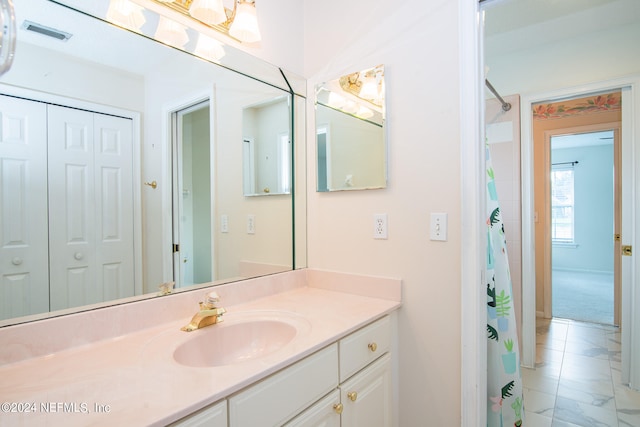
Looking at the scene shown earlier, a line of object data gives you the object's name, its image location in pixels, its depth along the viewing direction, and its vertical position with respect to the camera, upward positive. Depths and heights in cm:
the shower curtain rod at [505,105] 241 +83
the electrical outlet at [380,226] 147 -7
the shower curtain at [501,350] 148 -65
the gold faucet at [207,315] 110 -36
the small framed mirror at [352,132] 148 +40
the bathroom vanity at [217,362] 67 -39
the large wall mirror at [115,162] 89 +18
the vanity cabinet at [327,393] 76 -52
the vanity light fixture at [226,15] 125 +80
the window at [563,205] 632 +10
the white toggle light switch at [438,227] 131 -6
